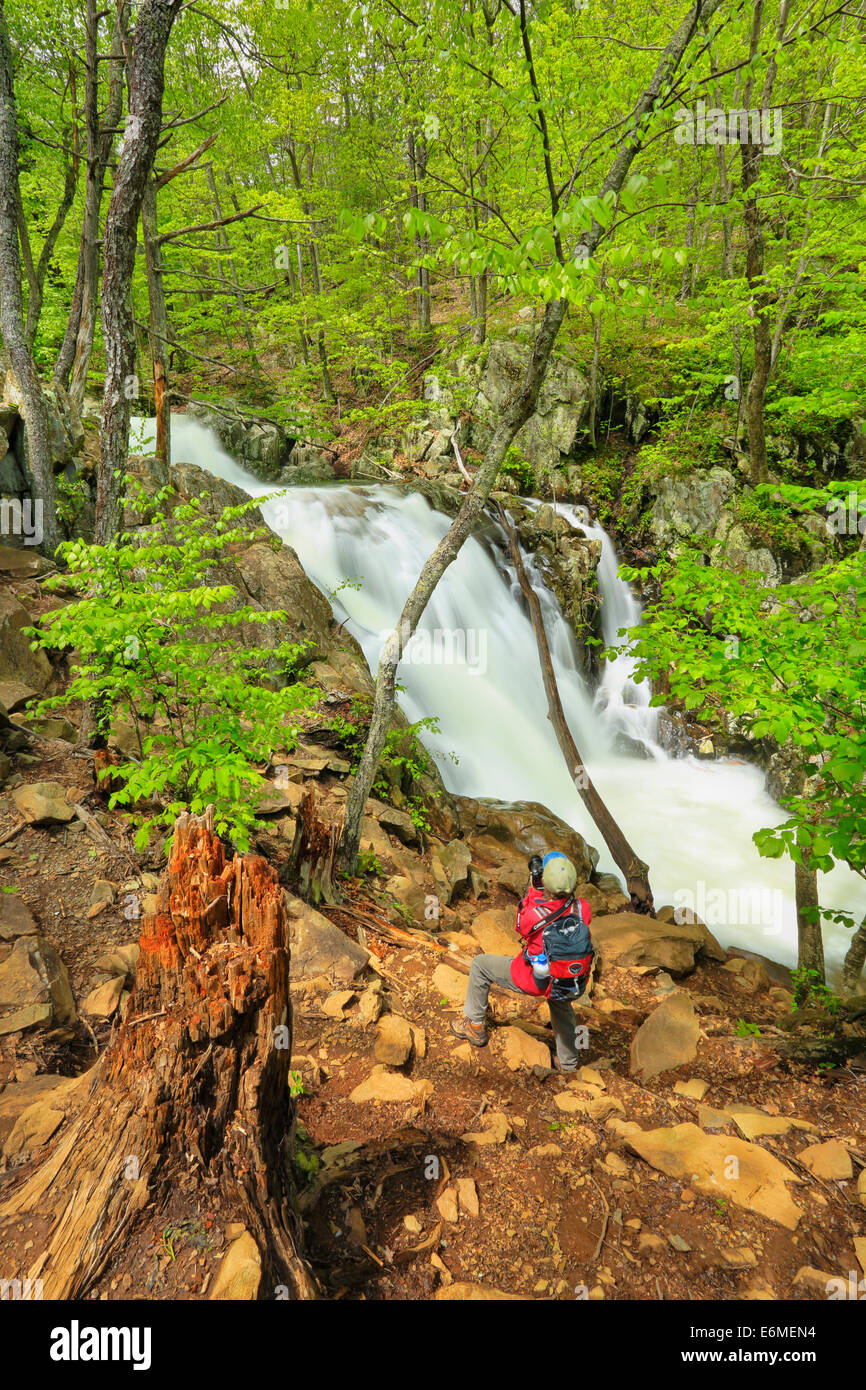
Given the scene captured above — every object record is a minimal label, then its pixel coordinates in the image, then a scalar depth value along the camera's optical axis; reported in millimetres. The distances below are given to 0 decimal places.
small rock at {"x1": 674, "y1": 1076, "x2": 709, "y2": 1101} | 3619
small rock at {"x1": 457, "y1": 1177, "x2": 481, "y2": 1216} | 2654
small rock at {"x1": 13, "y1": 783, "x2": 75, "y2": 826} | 4699
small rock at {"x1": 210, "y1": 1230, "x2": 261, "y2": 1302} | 1617
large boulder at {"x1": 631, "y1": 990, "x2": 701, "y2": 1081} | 3996
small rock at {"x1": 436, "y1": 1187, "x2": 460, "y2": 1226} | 2609
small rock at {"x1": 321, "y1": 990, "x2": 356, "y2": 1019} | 3932
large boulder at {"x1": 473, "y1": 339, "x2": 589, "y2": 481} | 16812
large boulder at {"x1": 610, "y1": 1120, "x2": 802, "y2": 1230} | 2730
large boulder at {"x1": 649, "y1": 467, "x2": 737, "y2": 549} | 14906
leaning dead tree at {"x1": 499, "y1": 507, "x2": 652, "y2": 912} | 7473
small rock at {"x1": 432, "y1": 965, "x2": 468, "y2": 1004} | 4469
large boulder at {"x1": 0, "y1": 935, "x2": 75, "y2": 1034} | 3207
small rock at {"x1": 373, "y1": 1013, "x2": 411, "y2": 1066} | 3609
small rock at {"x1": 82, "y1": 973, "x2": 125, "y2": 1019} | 3484
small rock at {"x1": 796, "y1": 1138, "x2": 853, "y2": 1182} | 2900
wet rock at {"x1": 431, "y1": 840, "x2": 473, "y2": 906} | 6416
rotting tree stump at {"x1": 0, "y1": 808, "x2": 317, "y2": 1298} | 1778
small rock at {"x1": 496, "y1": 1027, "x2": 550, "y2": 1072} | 3796
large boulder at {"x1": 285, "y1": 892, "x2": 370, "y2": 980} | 4297
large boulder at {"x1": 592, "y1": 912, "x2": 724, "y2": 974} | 5852
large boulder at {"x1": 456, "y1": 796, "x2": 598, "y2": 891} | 7988
